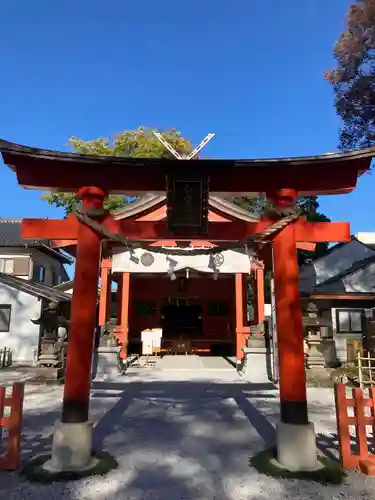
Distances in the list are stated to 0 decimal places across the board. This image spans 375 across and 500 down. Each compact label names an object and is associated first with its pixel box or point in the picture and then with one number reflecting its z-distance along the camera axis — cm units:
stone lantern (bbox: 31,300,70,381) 1142
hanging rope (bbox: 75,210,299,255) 541
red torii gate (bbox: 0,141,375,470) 501
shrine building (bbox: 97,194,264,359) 1427
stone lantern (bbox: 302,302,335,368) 1192
